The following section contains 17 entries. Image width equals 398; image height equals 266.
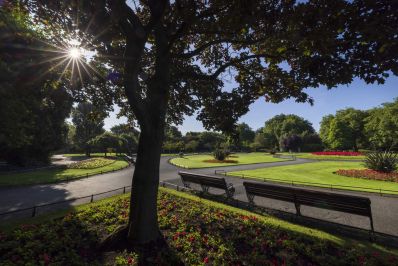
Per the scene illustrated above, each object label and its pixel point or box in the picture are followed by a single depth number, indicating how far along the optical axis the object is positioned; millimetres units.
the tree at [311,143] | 68206
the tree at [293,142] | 67000
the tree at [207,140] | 74062
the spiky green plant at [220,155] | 32594
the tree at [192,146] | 67625
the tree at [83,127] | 62531
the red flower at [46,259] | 4523
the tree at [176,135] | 73756
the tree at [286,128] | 93062
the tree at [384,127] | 50531
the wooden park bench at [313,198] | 6309
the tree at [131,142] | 49669
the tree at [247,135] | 102500
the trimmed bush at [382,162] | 16688
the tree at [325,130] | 71862
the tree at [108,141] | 42000
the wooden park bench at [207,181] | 10086
